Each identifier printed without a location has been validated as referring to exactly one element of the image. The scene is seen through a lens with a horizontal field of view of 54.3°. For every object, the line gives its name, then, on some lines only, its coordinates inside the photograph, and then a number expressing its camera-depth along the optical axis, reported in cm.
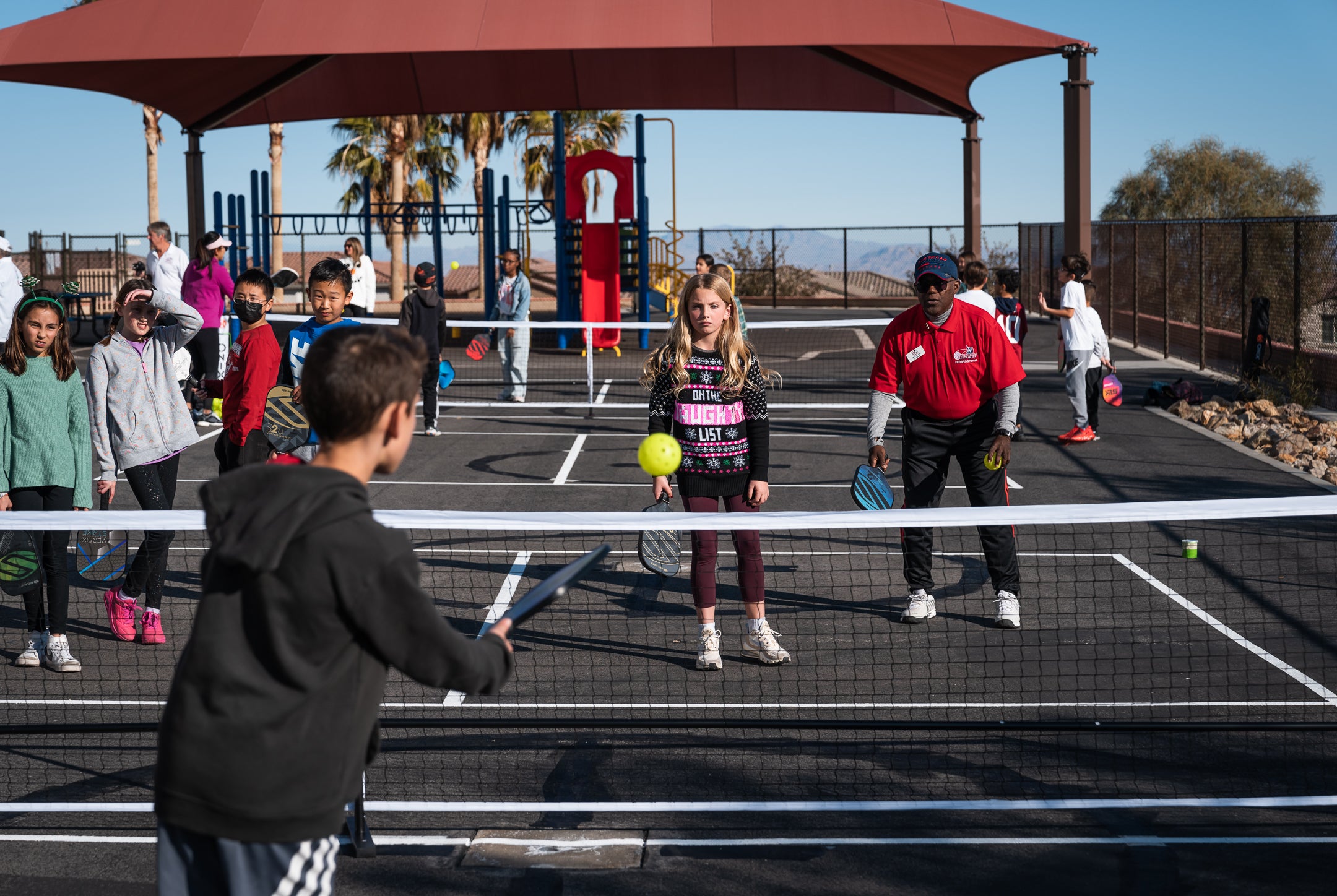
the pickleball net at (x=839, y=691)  511
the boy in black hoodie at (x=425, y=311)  1405
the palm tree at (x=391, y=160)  4962
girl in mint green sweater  650
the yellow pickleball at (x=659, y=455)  632
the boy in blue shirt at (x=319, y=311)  643
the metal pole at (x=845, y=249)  4003
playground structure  2459
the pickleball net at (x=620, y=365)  1812
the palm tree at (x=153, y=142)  4981
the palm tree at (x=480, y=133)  5106
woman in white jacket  1905
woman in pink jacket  1492
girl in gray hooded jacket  692
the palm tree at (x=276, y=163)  4994
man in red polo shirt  723
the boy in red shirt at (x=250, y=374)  702
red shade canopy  1691
